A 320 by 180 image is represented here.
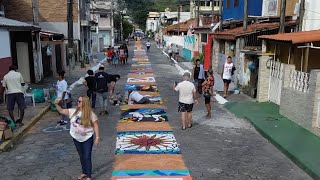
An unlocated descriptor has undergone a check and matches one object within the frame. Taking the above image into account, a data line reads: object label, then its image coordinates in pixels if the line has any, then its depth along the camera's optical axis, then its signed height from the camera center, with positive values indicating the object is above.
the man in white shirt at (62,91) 8.40 -1.39
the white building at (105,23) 46.62 +3.58
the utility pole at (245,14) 14.04 +1.55
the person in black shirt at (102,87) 9.12 -1.37
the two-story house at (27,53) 14.08 -0.46
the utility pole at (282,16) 10.66 +1.13
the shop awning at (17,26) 10.53 +0.70
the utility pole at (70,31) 17.32 +0.82
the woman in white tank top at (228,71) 11.53 -1.03
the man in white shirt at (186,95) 7.71 -1.37
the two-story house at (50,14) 24.03 +2.54
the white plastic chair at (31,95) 10.19 -1.85
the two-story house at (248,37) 12.29 +0.47
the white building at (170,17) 69.71 +7.39
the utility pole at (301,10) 11.46 +1.44
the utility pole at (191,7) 57.41 +7.90
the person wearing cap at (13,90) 7.79 -1.27
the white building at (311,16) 11.68 +1.27
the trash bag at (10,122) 7.28 -2.08
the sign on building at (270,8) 15.73 +2.19
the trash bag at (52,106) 9.85 -2.17
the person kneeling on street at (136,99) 10.94 -2.10
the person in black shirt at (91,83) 9.26 -1.27
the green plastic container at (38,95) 10.68 -1.94
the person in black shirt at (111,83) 9.82 -1.41
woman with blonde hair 4.69 -1.39
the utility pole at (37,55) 14.58 -0.58
